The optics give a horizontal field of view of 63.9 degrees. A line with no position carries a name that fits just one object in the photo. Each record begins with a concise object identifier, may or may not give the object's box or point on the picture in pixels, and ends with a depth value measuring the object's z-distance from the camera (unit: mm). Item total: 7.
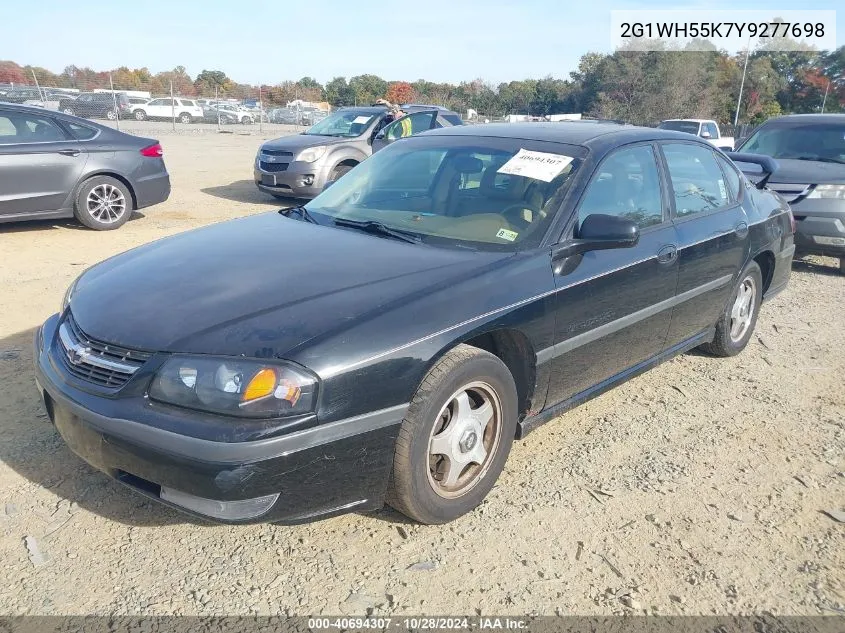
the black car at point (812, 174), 7168
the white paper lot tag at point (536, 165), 3377
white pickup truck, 20797
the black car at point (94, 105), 28084
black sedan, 2277
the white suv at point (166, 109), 34844
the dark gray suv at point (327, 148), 10289
